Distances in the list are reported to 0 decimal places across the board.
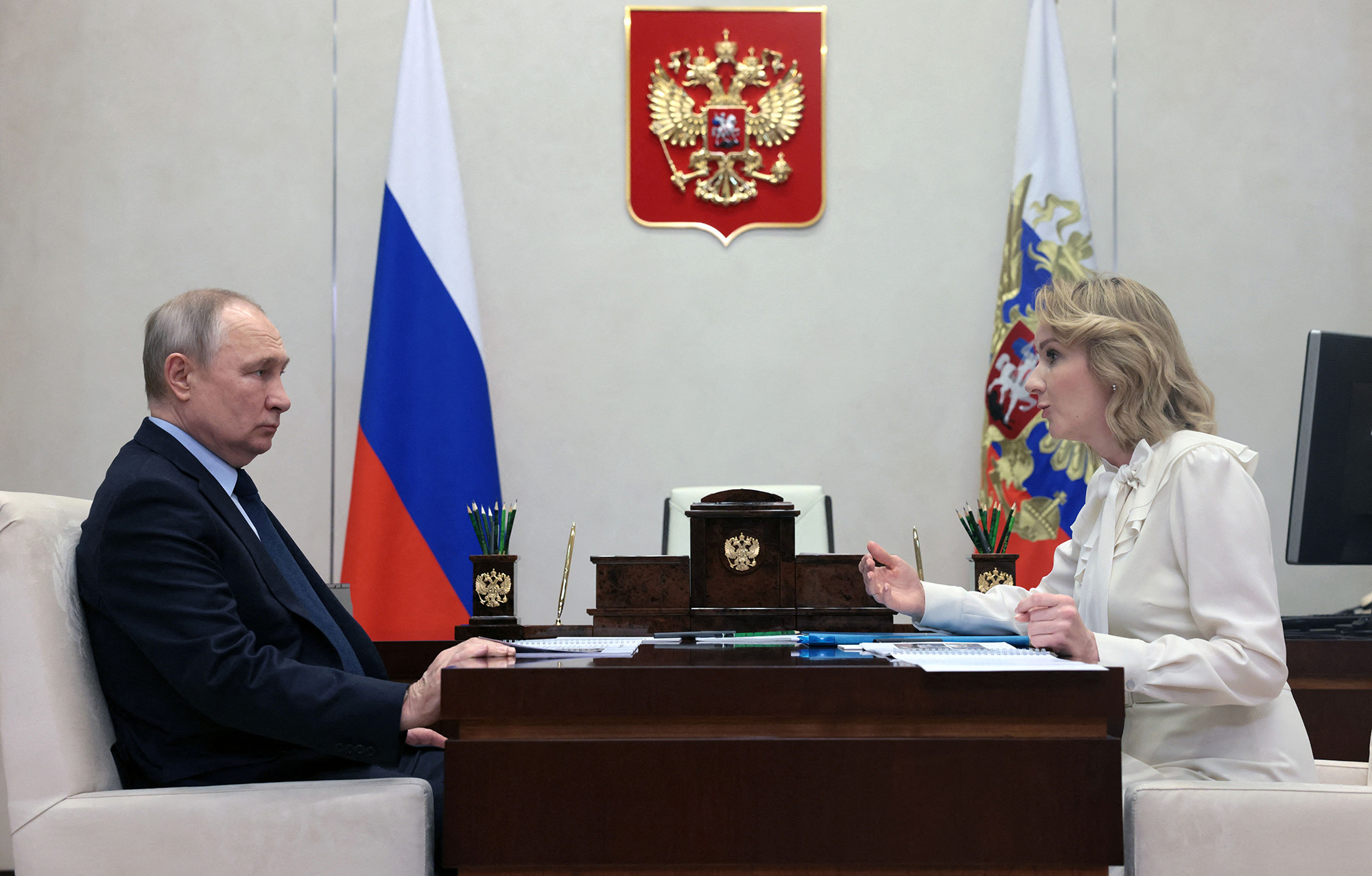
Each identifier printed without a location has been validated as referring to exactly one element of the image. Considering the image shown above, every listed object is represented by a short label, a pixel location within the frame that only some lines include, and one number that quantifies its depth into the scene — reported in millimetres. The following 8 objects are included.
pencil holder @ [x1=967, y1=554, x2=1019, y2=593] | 2446
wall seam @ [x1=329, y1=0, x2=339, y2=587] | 3750
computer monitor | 2287
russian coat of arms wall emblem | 3822
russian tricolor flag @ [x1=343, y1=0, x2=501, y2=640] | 3326
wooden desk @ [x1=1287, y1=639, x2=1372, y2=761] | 2145
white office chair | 3105
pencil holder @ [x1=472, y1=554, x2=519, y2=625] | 2238
